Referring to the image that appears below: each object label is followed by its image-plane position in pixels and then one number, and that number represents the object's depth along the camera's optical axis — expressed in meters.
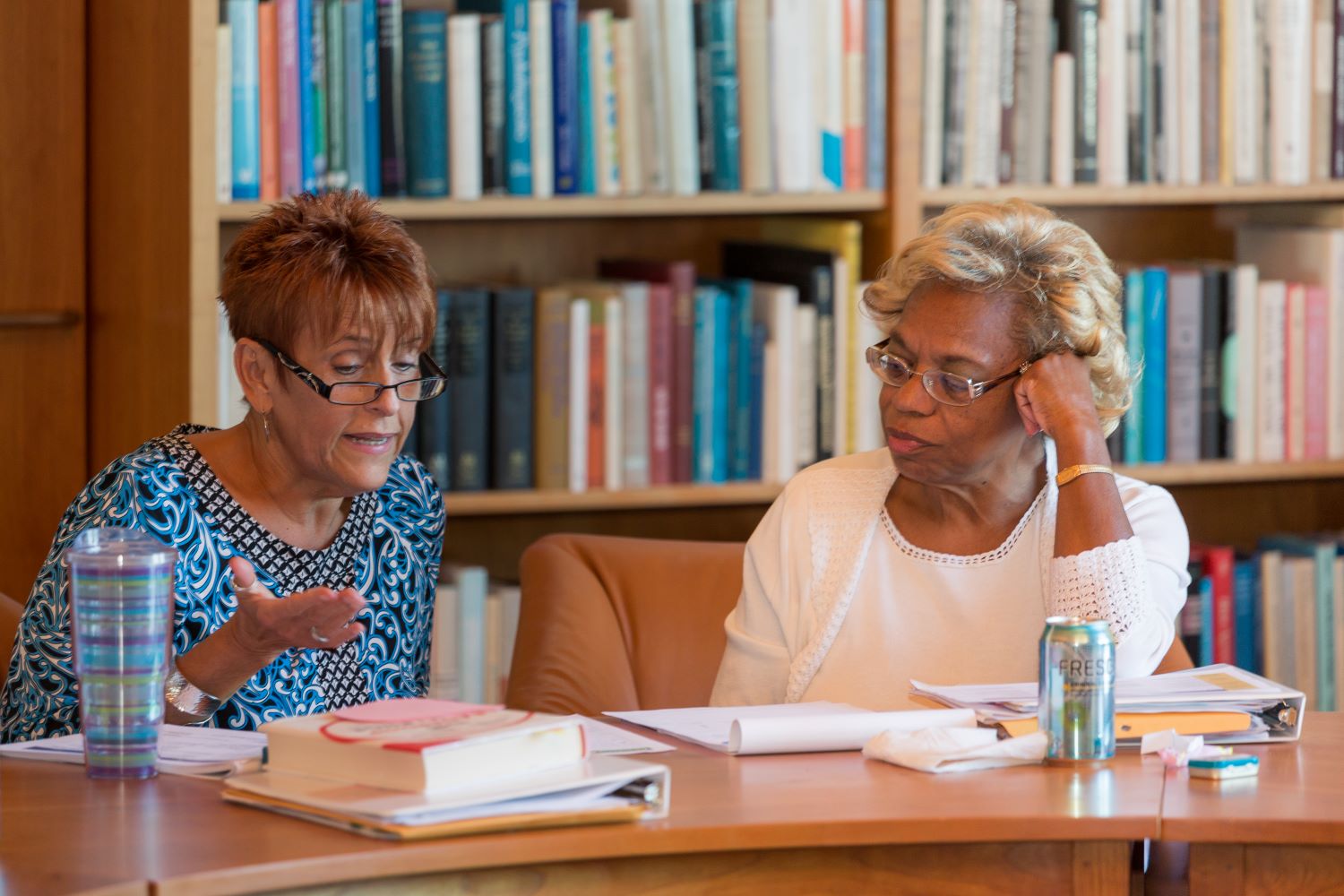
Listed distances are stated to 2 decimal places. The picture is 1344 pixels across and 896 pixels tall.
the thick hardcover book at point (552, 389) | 5.95
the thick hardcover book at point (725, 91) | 5.94
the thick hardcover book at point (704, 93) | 5.95
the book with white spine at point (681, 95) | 5.87
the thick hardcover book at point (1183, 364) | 6.56
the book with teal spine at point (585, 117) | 5.84
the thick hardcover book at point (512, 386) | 5.93
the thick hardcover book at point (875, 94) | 6.12
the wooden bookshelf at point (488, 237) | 5.39
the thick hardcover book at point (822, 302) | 6.20
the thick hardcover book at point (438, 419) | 5.86
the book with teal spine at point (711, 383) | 6.12
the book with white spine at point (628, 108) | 5.87
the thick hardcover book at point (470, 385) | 5.88
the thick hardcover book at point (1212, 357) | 6.60
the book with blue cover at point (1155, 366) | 6.53
